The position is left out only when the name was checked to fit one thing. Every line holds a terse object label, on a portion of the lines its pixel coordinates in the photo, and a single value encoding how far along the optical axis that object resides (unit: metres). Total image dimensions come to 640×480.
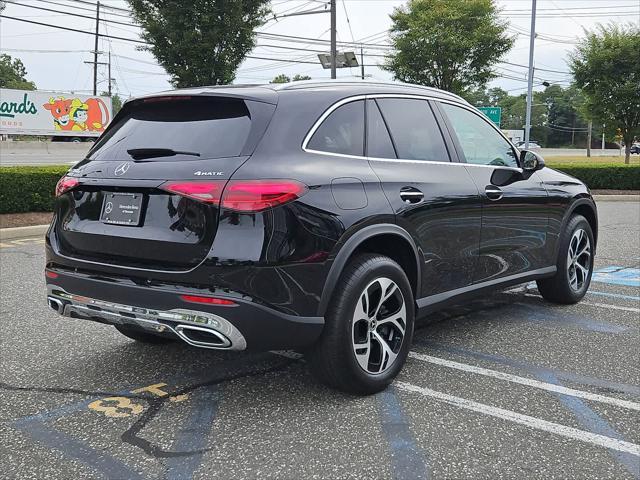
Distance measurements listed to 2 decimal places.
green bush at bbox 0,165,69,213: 10.40
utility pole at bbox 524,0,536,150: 24.08
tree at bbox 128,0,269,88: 19.16
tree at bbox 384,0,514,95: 26.16
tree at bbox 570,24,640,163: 20.94
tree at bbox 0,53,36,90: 90.44
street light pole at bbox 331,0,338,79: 20.34
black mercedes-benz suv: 2.97
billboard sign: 34.78
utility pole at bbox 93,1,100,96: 51.70
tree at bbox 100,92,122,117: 91.65
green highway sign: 27.25
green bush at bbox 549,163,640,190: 18.11
